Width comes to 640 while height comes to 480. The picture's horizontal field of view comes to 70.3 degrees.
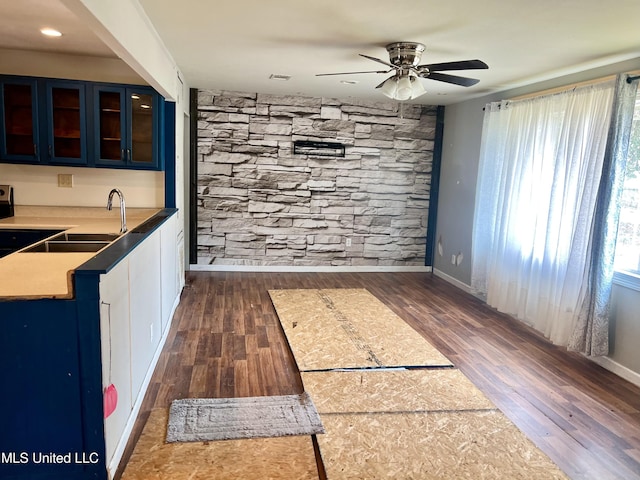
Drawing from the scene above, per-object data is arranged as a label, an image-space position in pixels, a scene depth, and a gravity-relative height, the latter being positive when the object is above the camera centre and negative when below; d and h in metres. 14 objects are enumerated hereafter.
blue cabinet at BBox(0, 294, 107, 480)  1.89 -0.97
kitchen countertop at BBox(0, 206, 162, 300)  1.90 -0.52
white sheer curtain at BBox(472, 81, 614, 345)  3.68 -0.15
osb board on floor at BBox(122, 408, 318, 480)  2.14 -1.41
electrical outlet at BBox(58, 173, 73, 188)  4.44 -0.16
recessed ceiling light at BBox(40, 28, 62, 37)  3.42 +0.99
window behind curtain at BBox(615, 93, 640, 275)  3.41 -0.18
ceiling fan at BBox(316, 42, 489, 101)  3.31 +0.79
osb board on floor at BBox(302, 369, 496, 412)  2.81 -1.39
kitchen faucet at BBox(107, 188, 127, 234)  3.04 -0.32
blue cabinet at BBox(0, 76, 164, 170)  4.04 +0.37
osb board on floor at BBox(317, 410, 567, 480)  2.21 -1.40
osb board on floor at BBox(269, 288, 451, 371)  3.48 -1.37
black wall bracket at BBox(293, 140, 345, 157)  6.19 +0.37
